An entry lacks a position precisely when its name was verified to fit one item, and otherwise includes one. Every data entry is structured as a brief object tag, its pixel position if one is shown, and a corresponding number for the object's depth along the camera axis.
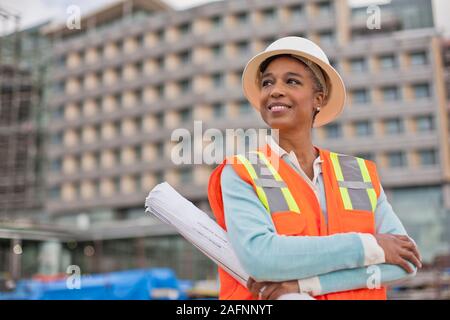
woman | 1.48
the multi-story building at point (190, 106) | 41.62
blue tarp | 9.55
